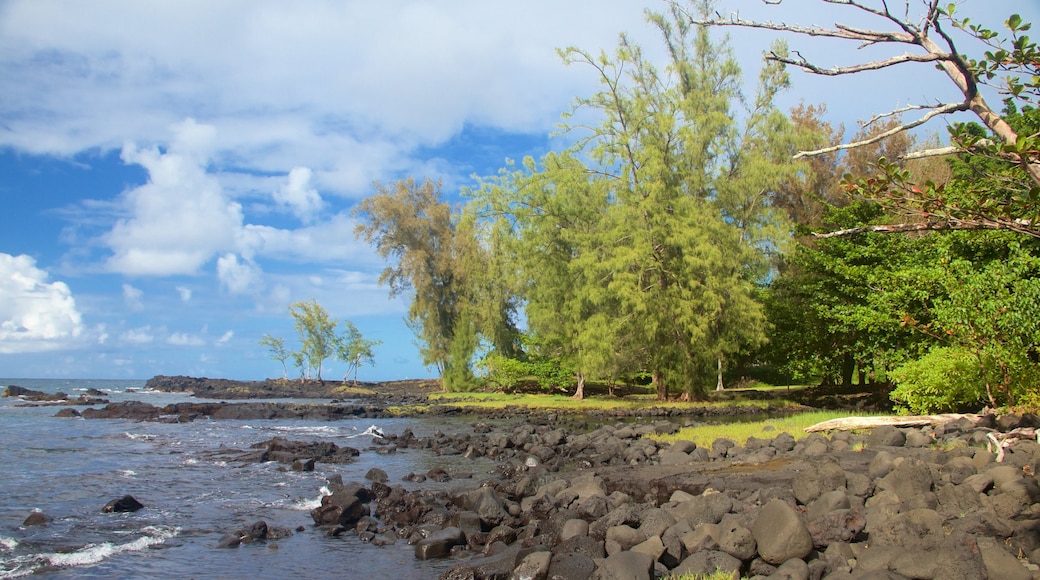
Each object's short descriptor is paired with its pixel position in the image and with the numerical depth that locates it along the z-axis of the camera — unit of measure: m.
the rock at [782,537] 7.10
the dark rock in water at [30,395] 53.75
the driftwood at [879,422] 15.69
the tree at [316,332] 71.25
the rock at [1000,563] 6.13
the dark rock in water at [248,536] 10.64
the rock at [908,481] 8.73
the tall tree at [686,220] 30.25
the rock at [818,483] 9.18
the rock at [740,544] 7.34
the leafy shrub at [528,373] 43.22
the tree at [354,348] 72.59
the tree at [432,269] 48.81
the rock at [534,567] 7.66
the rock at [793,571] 6.59
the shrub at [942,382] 16.17
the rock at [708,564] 7.14
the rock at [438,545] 9.62
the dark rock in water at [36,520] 11.82
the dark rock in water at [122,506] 12.91
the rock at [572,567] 7.48
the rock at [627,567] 7.01
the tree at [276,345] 75.25
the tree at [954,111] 4.64
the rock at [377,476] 15.45
